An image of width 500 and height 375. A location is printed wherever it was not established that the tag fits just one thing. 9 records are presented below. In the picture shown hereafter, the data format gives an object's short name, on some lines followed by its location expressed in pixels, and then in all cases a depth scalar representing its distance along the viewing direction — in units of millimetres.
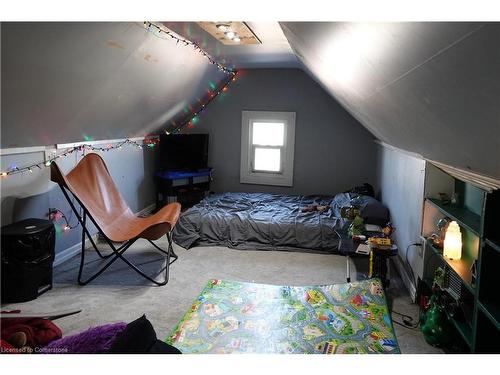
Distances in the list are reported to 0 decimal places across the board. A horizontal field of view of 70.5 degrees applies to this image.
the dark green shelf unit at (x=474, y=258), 1818
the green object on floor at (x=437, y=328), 2154
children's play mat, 2053
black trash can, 2598
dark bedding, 3938
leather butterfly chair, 3023
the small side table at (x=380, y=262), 2808
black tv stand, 5293
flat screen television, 5383
